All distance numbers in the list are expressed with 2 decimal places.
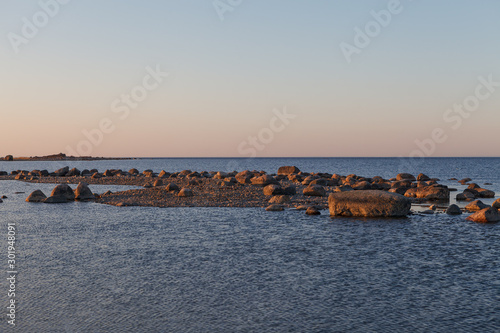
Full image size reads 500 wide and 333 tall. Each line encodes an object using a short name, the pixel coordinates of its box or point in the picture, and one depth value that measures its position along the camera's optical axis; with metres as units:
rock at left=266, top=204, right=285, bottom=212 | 34.94
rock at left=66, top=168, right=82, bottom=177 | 92.19
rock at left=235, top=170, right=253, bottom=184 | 54.66
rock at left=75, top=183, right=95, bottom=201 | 44.34
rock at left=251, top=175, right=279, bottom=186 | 52.03
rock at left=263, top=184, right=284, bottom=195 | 44.06
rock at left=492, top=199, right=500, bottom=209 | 35.39
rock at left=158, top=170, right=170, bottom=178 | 77.24
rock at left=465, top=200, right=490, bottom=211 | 34.94
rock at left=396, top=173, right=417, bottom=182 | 72.31
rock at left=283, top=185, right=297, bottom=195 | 44.38
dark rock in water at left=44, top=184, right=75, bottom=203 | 42.64
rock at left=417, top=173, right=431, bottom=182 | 74.66
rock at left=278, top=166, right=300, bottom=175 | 89.19
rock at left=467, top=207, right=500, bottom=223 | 28.61
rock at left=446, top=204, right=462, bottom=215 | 33.22
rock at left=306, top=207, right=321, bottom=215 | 32.47
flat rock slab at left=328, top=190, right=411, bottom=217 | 30.69
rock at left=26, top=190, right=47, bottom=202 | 43.88
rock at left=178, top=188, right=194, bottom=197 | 43.62
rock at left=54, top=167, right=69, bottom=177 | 94.15
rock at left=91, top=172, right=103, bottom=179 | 81.48
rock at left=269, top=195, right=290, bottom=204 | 39.44
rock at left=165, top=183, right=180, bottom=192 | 46.09
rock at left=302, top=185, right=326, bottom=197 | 43.99
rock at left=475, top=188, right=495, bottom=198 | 48.59
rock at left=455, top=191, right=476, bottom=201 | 45.34
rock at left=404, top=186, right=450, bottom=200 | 44.59
